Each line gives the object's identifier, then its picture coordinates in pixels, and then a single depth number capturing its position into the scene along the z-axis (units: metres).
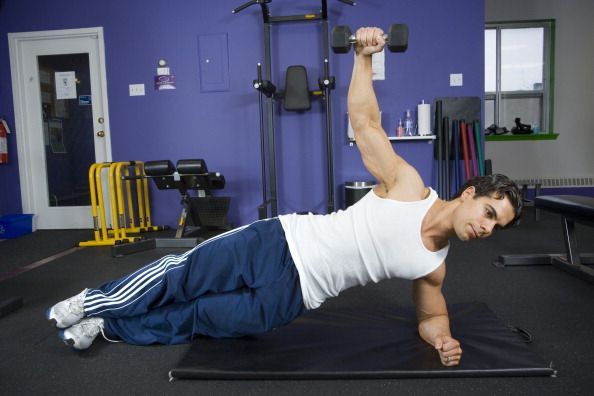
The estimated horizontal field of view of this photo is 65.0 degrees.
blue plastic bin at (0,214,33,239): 4.28
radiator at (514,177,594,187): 5.31
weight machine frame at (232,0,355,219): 3.80
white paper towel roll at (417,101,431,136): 4.05
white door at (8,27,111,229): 4.47
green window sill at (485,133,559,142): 5.31
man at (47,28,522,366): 1.37
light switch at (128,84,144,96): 4.39
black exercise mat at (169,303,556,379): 1.39
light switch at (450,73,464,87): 4.16
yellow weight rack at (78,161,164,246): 3.81
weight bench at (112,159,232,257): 3.46
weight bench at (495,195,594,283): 2.33
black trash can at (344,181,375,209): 4.04
